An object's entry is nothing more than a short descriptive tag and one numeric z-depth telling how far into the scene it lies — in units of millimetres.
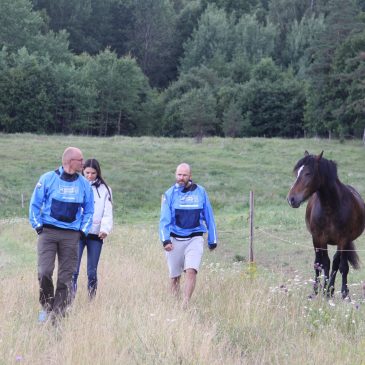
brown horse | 18329
